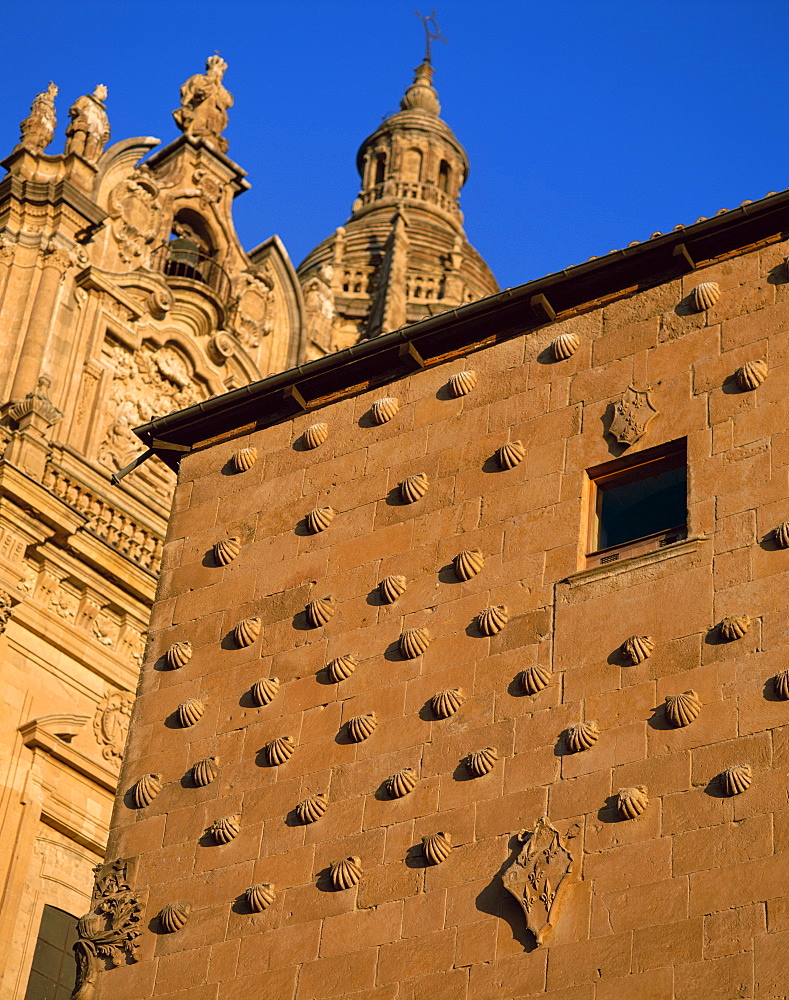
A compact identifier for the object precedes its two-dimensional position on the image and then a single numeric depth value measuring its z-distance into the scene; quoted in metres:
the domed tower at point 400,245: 45.72
